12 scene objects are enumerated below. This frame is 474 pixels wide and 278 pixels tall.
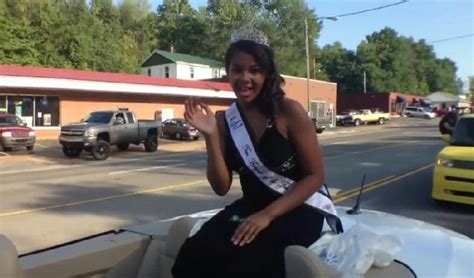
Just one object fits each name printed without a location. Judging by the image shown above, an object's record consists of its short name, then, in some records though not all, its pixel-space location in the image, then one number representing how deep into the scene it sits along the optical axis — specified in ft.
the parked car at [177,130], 104.78
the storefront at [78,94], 93.97
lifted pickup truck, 69.56
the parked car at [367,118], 183.27
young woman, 7.32
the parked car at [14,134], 73.92
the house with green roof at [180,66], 201.05
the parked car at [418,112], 246.27
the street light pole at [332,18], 132.56
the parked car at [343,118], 183.32
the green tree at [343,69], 294.46
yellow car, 27.43
